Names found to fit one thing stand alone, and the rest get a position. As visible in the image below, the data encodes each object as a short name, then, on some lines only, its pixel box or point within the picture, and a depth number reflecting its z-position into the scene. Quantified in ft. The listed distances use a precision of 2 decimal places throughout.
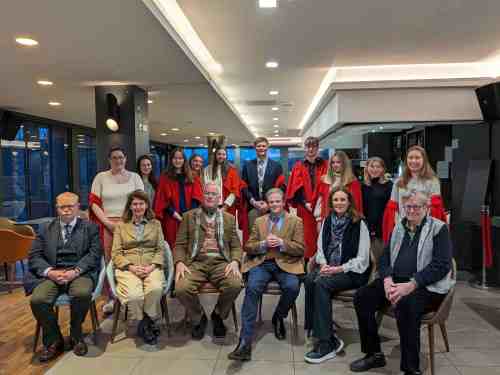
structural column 17.01
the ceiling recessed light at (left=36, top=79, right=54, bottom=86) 16.43
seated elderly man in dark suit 10.18
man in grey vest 8.77
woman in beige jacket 10.44
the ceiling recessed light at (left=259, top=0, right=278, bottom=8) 10.57
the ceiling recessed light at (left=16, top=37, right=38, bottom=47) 11.16
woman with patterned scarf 9.93
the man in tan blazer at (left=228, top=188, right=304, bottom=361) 10.70
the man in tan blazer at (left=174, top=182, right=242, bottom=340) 10.89
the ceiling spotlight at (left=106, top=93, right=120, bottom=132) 16.74
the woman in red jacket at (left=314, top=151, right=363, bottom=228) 12.64
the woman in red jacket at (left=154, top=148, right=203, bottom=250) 14.07
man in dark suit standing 14.17
